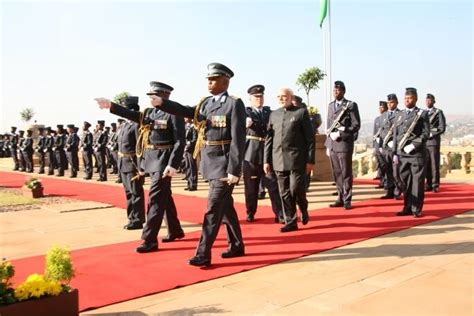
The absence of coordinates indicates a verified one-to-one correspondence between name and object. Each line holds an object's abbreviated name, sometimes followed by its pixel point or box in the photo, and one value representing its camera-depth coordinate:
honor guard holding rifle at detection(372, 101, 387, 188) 10.38
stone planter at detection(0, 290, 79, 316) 2.87
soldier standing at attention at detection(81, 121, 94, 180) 16.59
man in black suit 6.40
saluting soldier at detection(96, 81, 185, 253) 5.41
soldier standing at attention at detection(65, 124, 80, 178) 17.73
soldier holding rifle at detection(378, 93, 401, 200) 9.12
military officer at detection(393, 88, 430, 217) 7.01
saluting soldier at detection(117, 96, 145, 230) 6.96
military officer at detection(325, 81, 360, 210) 8.15
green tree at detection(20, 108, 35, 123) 63.95
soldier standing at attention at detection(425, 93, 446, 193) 10.21
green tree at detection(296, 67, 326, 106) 23.31
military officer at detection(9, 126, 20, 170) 22.83
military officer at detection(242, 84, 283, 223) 7.23
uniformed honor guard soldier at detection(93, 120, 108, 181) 15.84
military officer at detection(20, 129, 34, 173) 20.88
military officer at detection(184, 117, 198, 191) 12.09
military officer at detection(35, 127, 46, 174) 19.80
